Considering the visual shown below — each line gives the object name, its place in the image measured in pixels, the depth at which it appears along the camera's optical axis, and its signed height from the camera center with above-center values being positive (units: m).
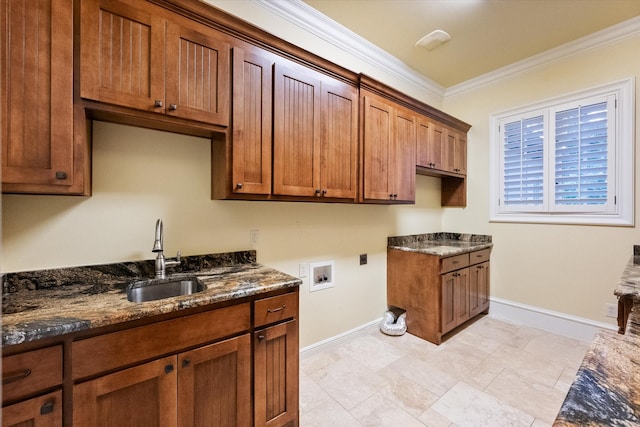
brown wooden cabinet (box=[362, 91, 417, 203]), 2.40 +0.59
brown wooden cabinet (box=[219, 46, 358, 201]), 1.68 +0.56
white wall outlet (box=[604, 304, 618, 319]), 2.57 -0.92
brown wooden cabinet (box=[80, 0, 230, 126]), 1.27 +0.79
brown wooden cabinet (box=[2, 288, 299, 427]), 0.95 -0.69
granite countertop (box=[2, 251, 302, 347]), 0.98 -0.40
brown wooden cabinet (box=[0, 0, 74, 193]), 1.11 +0.50
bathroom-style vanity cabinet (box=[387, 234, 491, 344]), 2.62 -0.75
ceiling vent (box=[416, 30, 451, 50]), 2.58 +1.72
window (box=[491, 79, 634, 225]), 2.51 +0.57
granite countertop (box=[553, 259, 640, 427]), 0.55 -0.41
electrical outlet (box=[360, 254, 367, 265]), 2.83 -0.49
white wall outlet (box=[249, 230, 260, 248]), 2.09 -0.19
